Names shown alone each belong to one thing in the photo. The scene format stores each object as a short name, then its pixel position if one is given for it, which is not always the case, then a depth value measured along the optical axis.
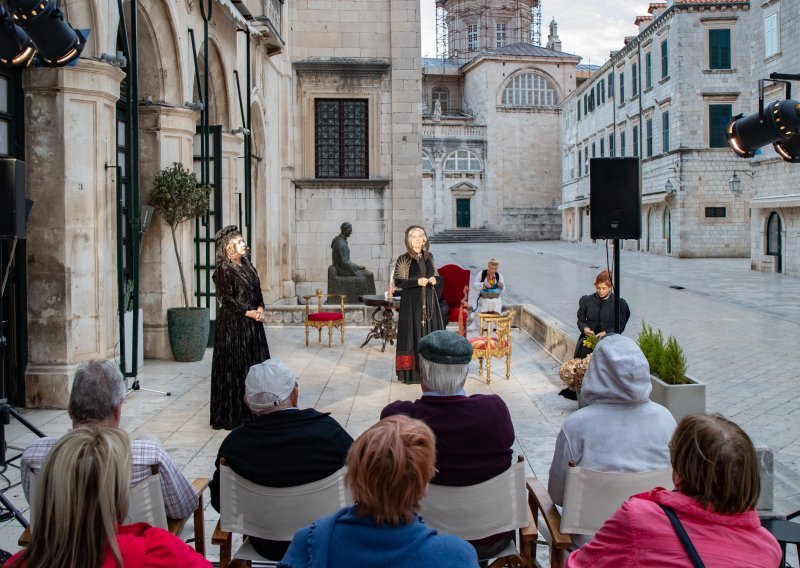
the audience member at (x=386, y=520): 2.18
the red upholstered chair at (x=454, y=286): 11.54
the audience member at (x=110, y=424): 3.24
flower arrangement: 7.29
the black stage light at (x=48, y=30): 5.31
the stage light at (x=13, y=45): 5.40
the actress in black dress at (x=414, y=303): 9.09
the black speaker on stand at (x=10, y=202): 5.35
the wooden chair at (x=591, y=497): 3.35
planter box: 5.96
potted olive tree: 9.77
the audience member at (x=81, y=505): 2.11
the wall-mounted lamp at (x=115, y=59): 7.88
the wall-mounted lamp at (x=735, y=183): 31.82
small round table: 11.30
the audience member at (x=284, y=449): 3.26
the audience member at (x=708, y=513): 2.32
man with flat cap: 3.32
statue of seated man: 15.93
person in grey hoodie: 3.46
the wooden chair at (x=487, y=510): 3.31
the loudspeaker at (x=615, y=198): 7.42
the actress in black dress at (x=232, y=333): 7.08
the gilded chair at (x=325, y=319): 11.62
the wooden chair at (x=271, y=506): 3.23
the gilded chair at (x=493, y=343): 9.24
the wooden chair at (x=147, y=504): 3.07
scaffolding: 64.75
